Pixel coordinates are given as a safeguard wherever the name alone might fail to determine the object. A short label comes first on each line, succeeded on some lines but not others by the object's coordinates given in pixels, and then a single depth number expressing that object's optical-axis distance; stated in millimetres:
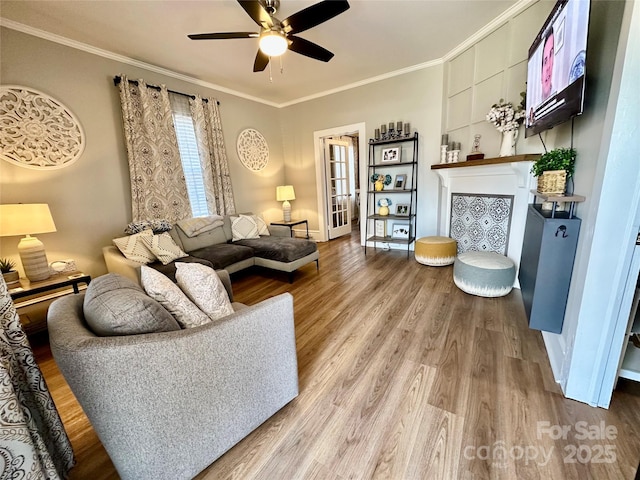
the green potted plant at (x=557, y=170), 1690
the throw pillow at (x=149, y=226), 2844
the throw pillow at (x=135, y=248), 2633
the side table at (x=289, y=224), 4183
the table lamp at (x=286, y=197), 4879
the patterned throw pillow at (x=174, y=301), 1199
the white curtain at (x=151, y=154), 2977
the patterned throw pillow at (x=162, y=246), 2744
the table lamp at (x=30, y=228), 1979
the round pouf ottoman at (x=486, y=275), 2453
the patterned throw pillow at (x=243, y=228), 3717
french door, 5137
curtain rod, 2879
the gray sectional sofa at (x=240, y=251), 2959
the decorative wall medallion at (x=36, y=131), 2289
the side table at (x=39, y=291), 2006
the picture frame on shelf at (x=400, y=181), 4109
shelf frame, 3930
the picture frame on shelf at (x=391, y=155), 4078
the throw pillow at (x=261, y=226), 3928
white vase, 2605
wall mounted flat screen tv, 1335
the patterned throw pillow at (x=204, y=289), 1353
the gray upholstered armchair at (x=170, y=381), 840
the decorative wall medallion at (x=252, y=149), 4363
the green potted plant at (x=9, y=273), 2059
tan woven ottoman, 3314
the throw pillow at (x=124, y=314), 946
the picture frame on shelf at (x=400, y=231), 4297
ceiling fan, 1730
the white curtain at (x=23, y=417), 734
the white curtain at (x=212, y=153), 3660
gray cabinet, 1516
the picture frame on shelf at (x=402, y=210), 4195
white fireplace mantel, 2492
